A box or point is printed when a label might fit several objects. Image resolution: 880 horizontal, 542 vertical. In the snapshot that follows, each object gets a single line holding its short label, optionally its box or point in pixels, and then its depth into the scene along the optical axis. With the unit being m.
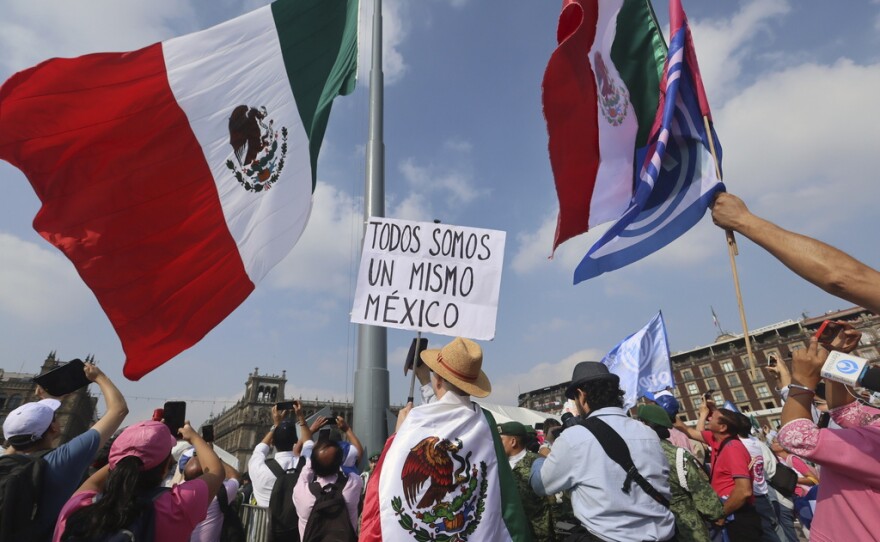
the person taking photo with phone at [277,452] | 4.59
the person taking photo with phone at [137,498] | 1.91
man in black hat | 2.31
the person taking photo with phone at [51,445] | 2.25
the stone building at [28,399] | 60.34
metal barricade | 5.53
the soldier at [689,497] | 2.71
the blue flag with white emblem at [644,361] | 9.47
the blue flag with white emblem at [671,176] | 3.91
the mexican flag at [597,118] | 4.78
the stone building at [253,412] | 76.98
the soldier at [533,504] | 2.97
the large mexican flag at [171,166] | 3.93
